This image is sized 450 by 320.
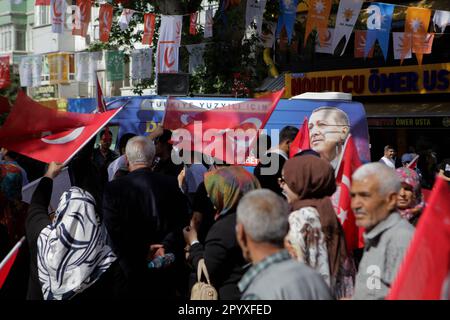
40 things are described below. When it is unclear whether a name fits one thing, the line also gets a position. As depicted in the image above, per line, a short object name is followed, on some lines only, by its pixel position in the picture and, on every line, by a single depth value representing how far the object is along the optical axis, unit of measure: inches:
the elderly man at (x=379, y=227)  149.9
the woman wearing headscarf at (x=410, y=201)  214.4
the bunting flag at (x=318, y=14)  581.3
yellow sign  822.5
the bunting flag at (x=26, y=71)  1024.9
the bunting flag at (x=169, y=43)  650.2
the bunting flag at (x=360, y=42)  644.7
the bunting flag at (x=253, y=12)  615.5
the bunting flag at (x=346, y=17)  586.2
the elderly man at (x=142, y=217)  215.6
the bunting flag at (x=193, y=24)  660.1
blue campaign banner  456.8
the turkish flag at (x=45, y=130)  224.1
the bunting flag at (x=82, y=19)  651.5
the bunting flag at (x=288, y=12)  602.5
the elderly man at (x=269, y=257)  118.3
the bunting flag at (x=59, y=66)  1064.2
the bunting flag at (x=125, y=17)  674.2
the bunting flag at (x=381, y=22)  576.6
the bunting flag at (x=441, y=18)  578.2
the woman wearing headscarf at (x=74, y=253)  191.5
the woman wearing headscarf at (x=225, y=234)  183.3
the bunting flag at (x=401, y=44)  611.2
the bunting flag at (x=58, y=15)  653.3
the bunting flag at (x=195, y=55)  692.7
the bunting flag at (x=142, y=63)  751.1
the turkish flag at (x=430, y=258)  108.6
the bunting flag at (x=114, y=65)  838.5
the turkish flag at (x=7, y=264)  167.2
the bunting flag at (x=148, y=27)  668.7
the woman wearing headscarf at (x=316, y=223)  168.4
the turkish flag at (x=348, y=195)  218.4
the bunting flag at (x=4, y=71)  1062.5
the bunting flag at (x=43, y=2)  627.2
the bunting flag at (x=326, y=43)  615.2
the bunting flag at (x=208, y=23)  651.5
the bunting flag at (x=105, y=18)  668.7
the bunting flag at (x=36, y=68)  1026.7
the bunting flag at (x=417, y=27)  581.6
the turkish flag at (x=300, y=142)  282.2
